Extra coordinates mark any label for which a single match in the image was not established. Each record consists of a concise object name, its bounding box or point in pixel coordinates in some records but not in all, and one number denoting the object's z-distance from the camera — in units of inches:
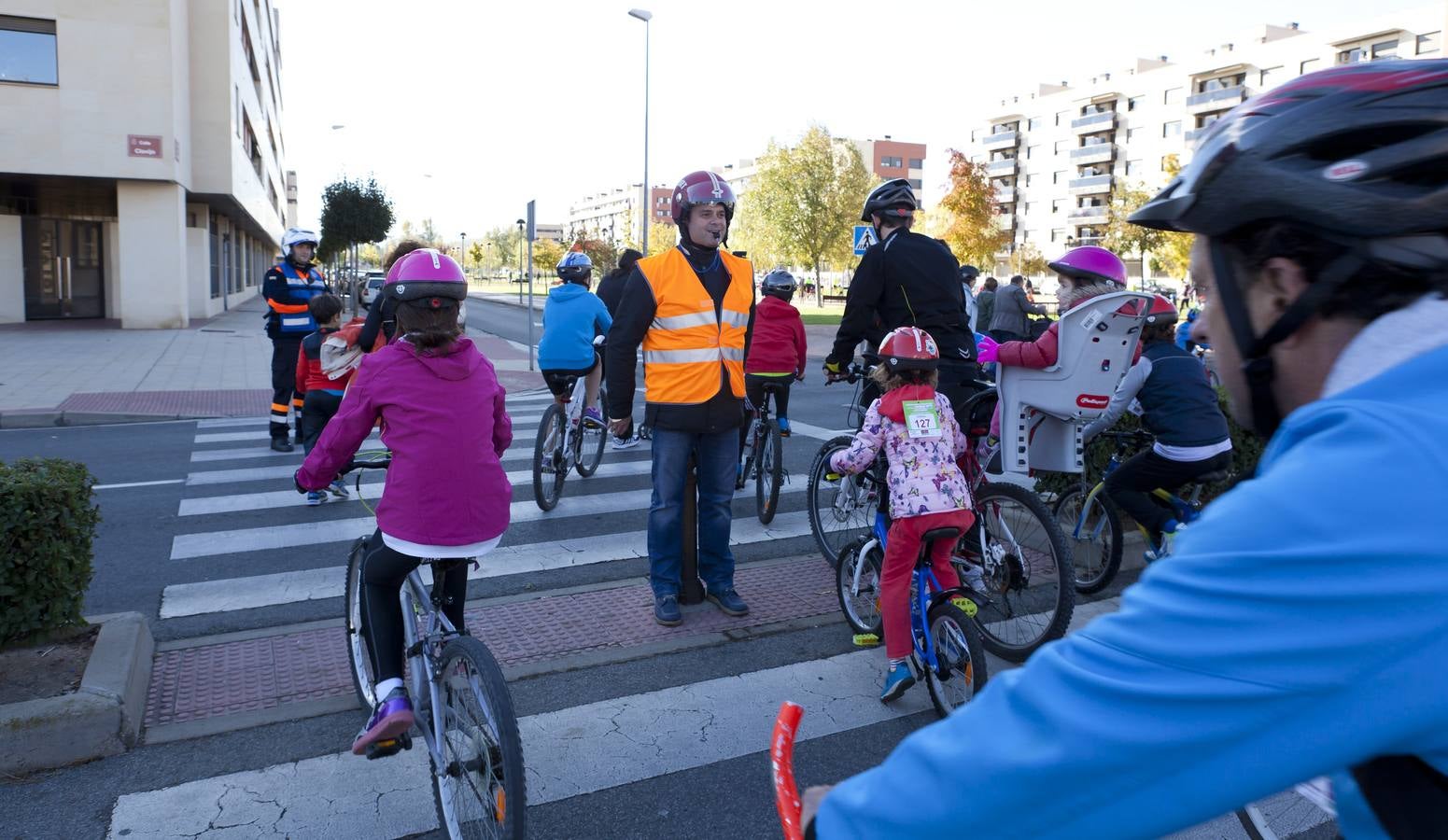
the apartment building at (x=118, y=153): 902.4
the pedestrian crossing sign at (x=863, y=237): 375.6
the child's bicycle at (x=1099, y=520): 222.5
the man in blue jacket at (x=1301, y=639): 28.9
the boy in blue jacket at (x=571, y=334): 337.7
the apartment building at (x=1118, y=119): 2466.8
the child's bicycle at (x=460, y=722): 112.0
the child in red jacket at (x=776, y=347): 325.7
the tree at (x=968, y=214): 1920.5
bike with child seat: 182.9
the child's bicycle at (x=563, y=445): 310.5
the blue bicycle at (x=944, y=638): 152.4
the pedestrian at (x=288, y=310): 383.6
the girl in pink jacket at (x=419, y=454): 135.9
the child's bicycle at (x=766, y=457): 297.4
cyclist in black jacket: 220.7
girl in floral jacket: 168.6
